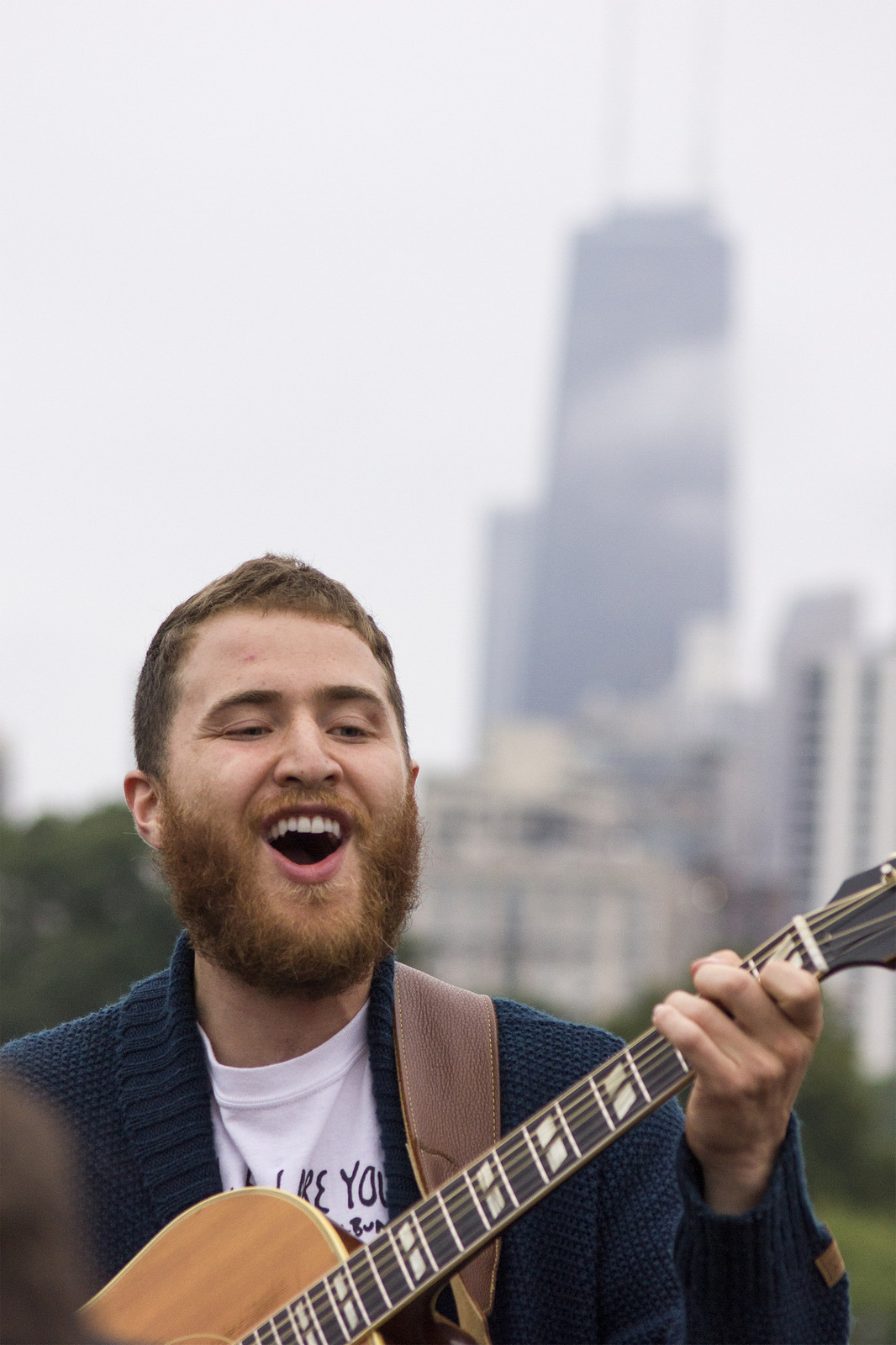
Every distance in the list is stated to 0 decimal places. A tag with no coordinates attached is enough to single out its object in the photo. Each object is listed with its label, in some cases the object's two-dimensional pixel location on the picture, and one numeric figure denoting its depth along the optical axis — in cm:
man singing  390
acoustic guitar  323
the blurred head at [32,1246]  223
